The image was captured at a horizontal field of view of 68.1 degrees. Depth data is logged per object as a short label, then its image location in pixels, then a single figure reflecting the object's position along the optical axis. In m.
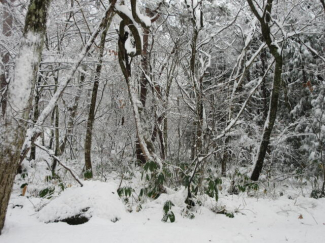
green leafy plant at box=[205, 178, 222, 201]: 3.68
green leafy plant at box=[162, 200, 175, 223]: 3.35
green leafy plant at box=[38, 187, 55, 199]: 3.85
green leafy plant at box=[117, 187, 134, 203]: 3.85
